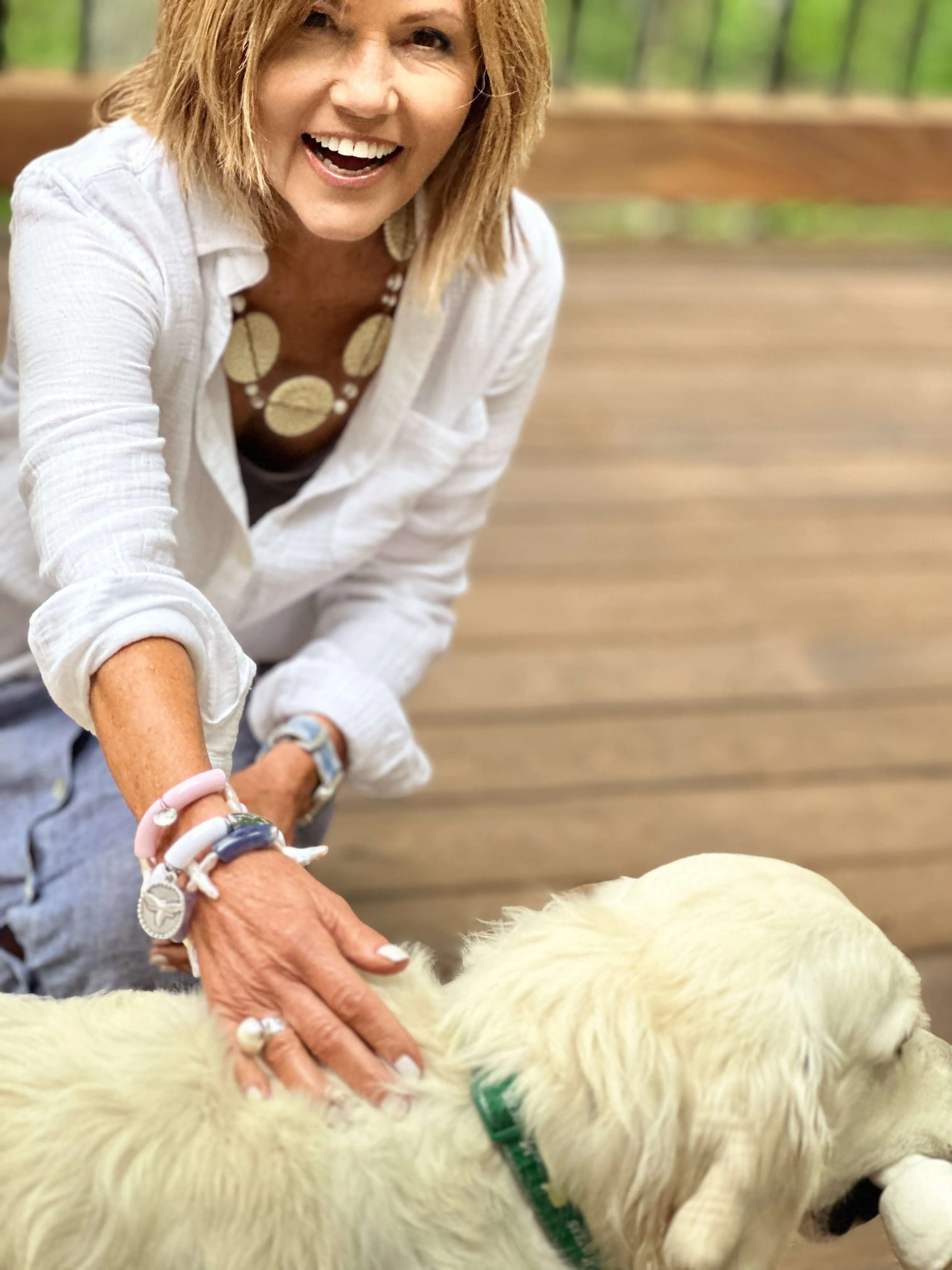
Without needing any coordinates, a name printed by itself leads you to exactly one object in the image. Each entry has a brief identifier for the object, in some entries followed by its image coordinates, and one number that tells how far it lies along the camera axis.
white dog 0.96
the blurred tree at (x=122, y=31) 3.93
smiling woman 1.11
